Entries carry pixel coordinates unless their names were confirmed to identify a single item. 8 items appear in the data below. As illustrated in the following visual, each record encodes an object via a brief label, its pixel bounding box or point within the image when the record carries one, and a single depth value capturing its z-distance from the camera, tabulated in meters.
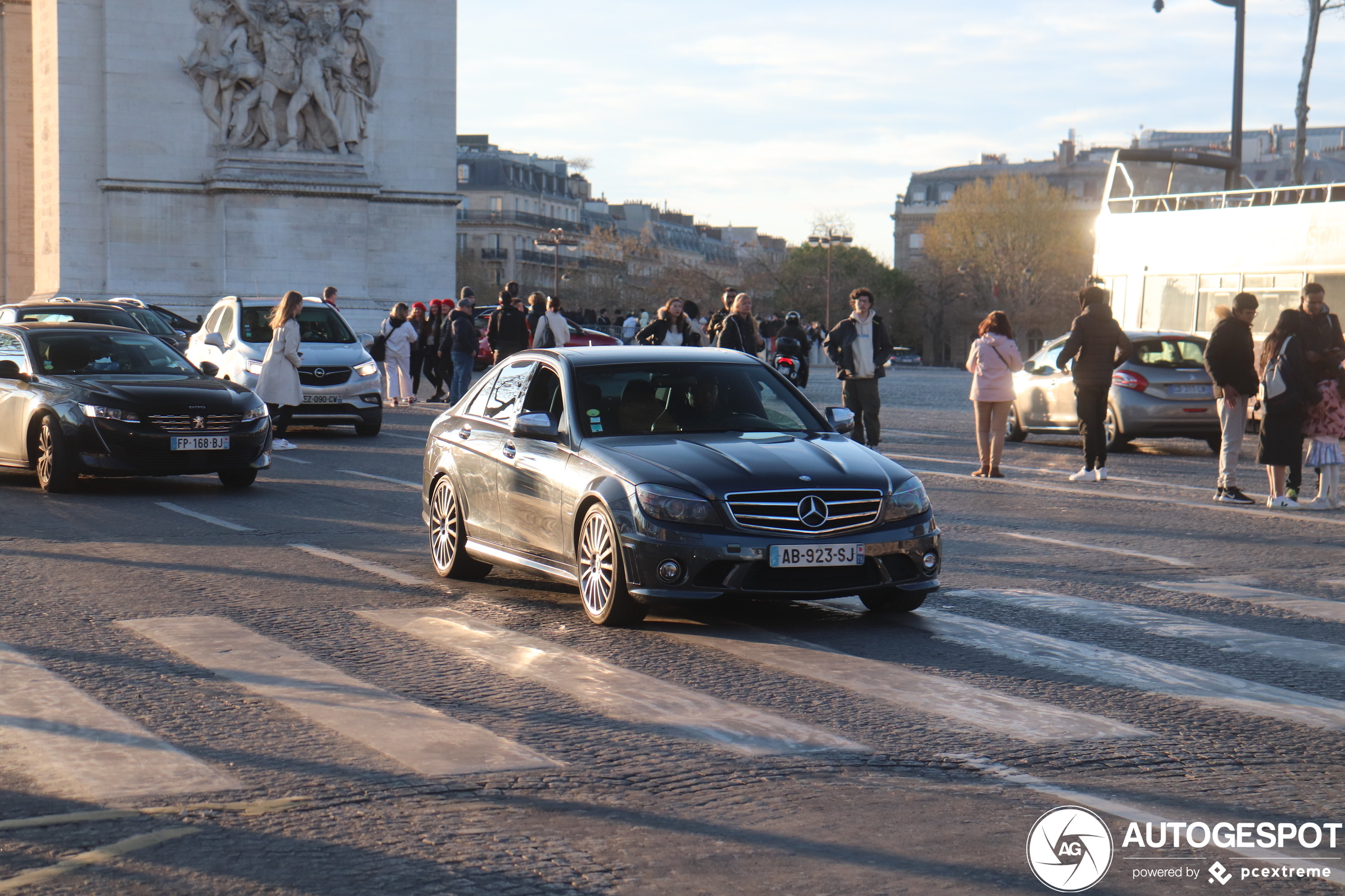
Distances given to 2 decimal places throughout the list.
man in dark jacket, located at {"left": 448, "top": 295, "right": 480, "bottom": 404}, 26.44
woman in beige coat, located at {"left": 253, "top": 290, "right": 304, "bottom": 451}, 18.97
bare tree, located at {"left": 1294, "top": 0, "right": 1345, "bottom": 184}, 37.94
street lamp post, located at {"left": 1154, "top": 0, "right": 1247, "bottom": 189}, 30.25
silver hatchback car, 20.50
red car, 38.89
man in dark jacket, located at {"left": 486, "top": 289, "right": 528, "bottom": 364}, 24.95
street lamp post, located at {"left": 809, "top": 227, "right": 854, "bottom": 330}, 62.34
